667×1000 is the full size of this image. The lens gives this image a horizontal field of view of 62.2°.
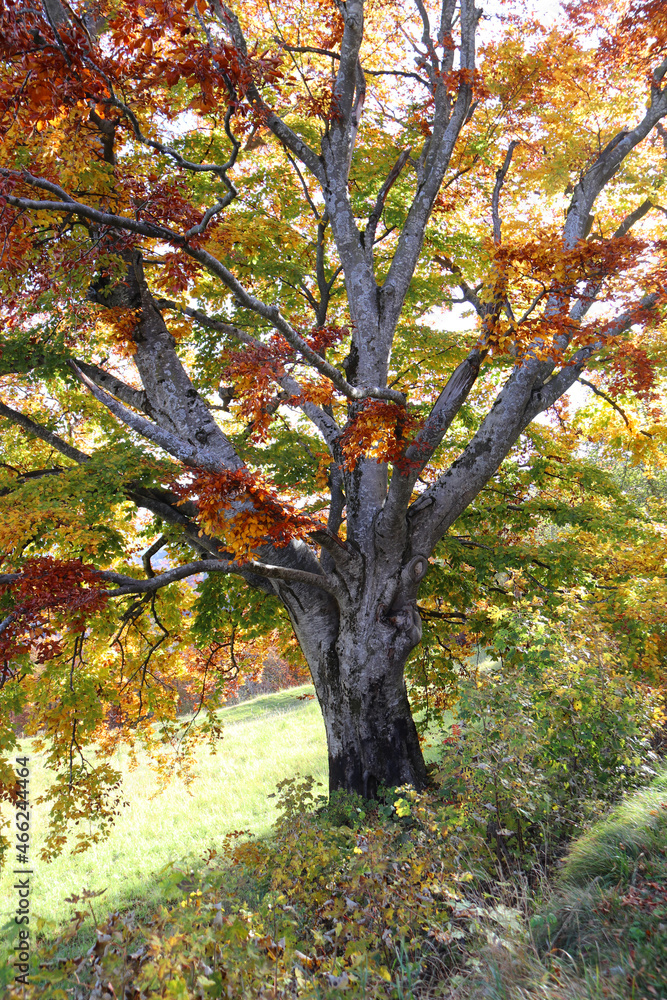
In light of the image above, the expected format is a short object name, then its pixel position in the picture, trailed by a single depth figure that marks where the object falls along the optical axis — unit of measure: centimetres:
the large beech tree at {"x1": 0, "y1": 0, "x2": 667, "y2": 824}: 486
